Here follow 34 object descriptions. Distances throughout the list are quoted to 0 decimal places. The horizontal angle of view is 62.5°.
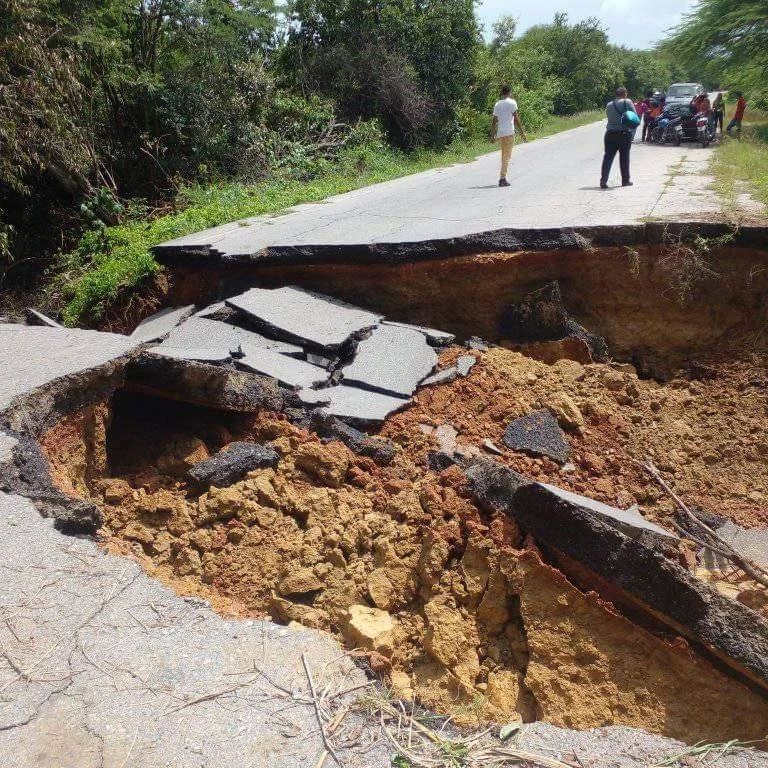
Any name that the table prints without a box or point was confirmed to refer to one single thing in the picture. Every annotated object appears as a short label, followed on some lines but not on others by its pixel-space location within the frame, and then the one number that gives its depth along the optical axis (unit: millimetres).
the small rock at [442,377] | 5098
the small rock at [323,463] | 3898
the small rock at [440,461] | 3938
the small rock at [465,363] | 5281
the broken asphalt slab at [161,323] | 5662
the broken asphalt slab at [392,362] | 4918
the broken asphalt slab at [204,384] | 4371
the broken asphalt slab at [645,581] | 2410
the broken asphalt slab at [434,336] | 5703
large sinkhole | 2594
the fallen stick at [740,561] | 2989
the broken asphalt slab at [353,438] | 4180
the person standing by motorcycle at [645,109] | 16516
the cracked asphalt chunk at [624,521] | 2921
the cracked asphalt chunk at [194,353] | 4551
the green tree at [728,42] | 17234
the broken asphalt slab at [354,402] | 4494
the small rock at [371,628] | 2605
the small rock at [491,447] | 4555
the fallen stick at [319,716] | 1924
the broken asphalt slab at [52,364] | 3902
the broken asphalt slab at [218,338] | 5227
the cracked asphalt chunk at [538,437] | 4574
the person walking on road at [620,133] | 8570
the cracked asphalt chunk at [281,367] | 4781
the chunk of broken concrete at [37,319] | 6379
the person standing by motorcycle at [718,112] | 15422
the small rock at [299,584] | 2977
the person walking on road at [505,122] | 9961
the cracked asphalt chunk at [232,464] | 3818
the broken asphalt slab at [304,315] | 5387
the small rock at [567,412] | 4820
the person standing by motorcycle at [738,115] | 18438
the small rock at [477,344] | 5722
